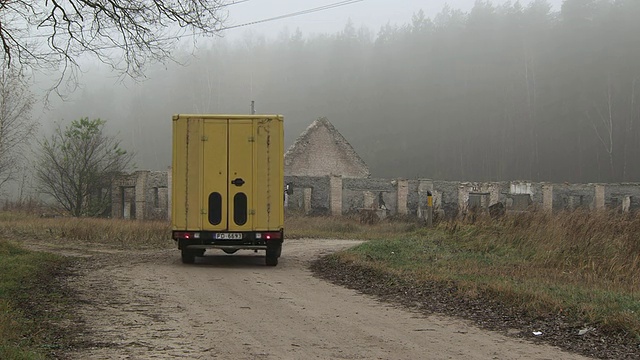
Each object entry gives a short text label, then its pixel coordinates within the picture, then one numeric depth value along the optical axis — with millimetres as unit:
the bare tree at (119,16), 12406
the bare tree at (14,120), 36094
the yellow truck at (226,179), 14359
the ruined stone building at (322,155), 42594
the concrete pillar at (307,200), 37594
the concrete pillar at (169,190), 38469
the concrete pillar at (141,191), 39156
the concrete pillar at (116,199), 39281
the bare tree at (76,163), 35125
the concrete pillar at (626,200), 41406
